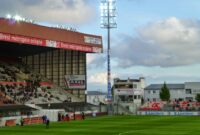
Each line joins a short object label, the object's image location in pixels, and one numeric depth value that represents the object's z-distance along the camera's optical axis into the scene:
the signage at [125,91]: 131.50
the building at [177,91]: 176.25
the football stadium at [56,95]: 59.55
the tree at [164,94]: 160.88
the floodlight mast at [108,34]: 94.19
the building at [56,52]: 82.87
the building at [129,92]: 107.12
